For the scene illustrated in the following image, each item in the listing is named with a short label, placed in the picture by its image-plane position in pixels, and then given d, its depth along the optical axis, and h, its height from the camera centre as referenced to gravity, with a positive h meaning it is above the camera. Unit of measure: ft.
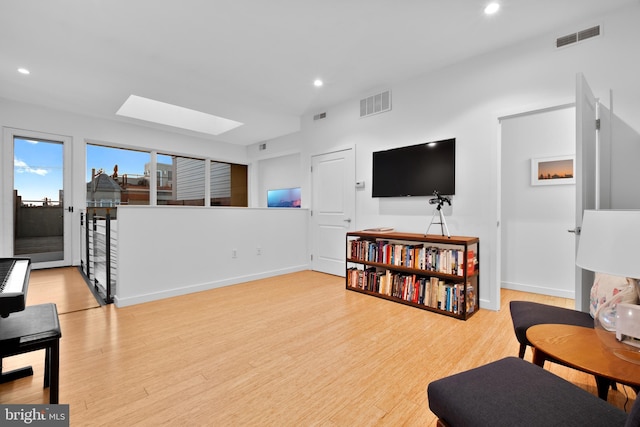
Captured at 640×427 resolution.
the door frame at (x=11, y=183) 15.37 +1.58
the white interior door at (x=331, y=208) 14.79 +0.24
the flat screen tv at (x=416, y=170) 11.23 +1.75
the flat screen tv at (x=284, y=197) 22.13 +1.18
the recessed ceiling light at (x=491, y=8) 7.98 +5.65
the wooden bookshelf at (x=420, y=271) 9.66 -2.13
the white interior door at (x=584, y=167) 6.38 +1.04
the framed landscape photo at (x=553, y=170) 11.32 +1.67
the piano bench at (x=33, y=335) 4.30 -1.89
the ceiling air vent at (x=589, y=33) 8.40 +5.21
